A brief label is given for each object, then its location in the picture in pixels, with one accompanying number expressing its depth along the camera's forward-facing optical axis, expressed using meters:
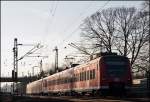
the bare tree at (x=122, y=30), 58.16
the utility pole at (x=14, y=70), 44.22
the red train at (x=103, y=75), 30.34
